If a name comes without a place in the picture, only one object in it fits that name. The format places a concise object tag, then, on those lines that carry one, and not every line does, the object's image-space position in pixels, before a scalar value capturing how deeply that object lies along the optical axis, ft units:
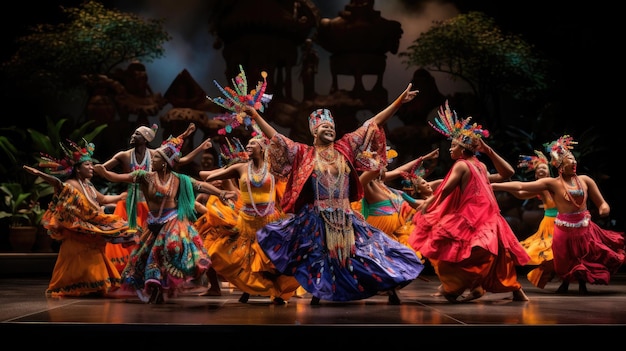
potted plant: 31.30
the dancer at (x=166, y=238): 16.46
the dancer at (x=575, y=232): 19.77
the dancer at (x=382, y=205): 20.98
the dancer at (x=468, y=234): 16.96
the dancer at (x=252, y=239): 17.25
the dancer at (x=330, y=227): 15.74
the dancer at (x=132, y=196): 20.63
